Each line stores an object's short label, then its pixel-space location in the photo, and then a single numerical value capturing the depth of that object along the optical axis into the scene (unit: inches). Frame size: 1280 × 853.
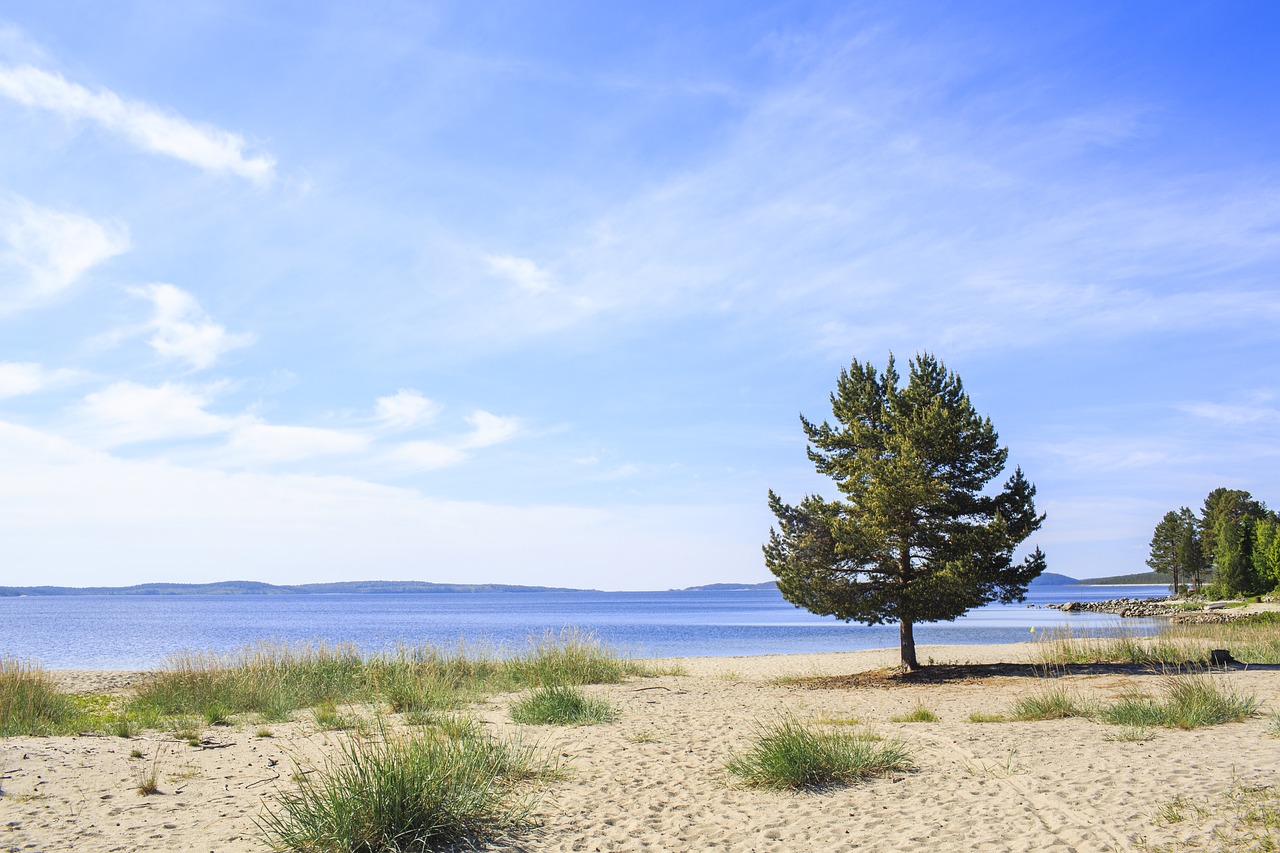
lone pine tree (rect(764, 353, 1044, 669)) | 693.3
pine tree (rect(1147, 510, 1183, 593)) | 3282.5
